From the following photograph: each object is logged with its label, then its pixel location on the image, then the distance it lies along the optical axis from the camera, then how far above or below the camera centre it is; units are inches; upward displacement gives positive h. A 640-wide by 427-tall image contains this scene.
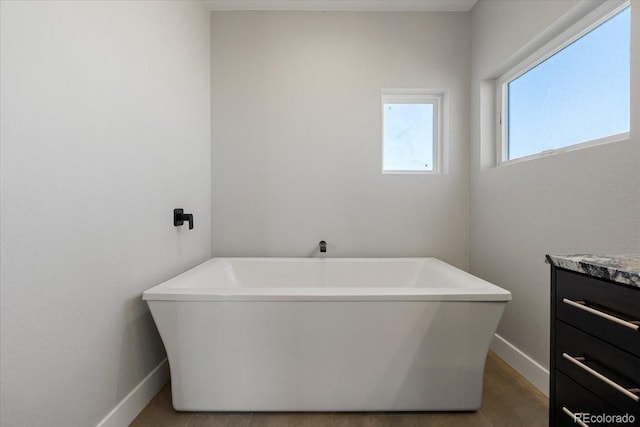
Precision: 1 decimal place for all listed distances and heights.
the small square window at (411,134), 111.7 +26.3
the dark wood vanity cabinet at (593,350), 29.8 -14.6
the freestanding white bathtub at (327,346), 62.2 -26.7
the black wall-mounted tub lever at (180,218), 82.9 -2.1
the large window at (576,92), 58.2 +25.8
